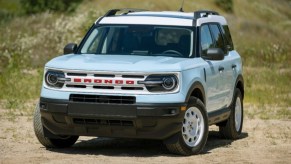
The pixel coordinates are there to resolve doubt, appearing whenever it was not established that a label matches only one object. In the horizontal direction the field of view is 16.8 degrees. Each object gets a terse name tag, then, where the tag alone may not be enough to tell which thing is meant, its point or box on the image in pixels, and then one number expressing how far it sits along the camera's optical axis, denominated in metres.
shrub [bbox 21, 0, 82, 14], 76.87
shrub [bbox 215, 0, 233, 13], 89.94
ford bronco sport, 11.52
